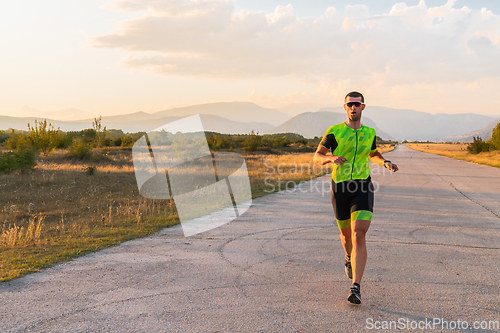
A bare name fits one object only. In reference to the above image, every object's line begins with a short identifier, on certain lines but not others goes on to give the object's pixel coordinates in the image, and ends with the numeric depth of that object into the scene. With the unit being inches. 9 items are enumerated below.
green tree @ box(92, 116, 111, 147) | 1471.5
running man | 157.3
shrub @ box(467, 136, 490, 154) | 2006.6
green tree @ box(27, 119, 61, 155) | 1148.5
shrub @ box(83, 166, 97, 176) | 764.0
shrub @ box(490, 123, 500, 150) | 1827.0
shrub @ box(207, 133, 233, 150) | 1898.4
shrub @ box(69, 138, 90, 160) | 1096.8
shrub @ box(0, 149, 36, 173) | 754.2
